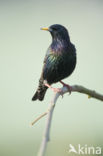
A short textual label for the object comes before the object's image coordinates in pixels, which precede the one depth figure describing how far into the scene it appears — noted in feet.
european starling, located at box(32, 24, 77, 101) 33.73
